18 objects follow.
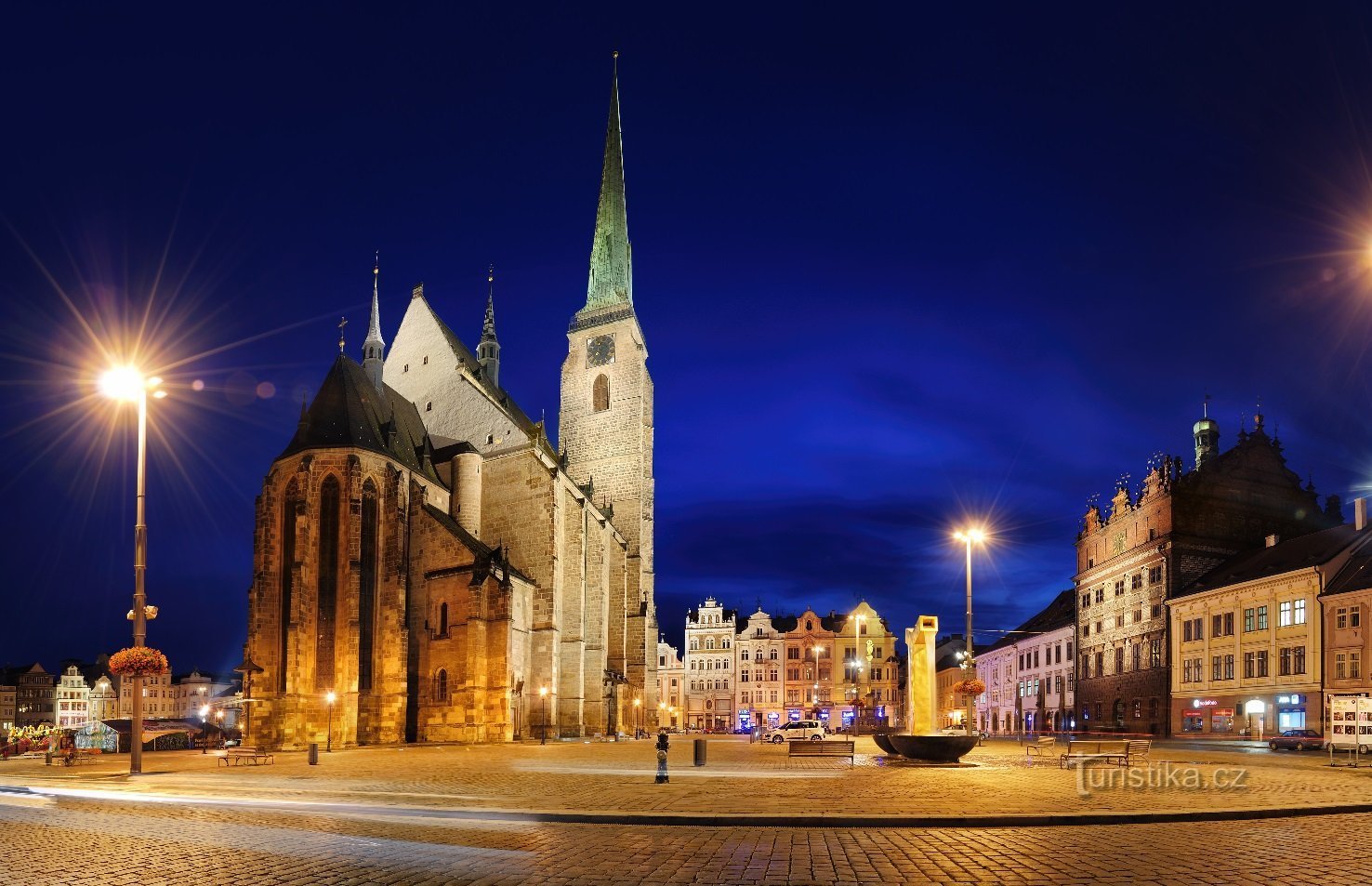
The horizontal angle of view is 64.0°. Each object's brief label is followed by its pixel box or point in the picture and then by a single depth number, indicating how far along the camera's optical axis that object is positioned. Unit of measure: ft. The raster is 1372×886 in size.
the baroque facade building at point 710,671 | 374.43
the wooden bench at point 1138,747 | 87.75
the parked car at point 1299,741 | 129.39
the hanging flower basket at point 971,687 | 122.52
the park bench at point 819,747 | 103.81
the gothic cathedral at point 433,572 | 164.76
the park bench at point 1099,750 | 82.33
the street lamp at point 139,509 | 80.12
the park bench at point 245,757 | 97.36
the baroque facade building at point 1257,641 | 165.37
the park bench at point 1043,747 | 114.49
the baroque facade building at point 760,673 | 358.23
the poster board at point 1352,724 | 96.02
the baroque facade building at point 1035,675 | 258.16
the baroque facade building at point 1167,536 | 207.41
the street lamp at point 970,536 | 119.34
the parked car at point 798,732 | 164.01
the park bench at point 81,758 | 102.71
